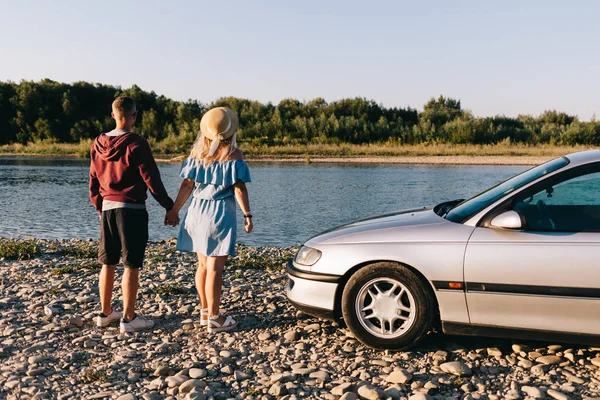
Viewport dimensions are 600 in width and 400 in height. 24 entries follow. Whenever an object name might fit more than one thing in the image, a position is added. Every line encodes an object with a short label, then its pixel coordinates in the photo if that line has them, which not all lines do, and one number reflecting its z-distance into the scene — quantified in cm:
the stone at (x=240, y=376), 412
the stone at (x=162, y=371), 421
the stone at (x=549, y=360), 434
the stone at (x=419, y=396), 373
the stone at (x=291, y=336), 497
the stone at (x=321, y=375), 407
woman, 501
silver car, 409
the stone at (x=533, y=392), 378
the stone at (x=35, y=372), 421
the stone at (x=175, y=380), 398
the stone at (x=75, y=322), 535
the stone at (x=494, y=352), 451
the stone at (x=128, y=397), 379
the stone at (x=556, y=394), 373
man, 496
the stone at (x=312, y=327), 523
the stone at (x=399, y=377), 402
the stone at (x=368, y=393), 377
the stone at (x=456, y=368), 416
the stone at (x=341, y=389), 384
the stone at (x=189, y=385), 390
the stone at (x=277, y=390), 386
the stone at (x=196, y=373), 413
